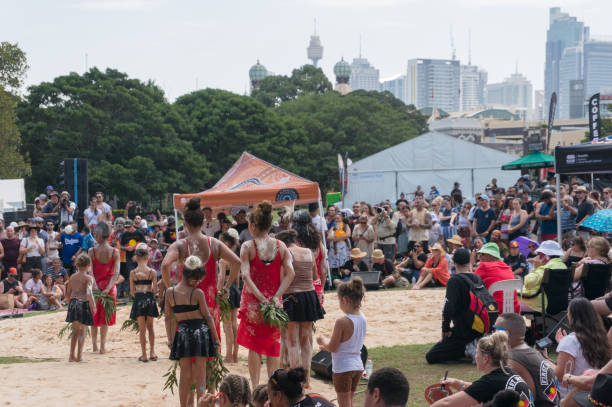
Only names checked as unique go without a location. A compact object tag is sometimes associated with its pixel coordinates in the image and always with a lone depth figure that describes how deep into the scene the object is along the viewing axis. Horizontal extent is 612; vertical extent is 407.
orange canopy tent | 14.55
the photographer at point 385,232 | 15.95
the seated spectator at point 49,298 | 14.60
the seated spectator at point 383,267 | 15.09
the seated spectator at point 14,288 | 14.67
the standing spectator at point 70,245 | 15.52
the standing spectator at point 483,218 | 15.59
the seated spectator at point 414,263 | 15.25
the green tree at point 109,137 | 41.88
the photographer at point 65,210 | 17.05
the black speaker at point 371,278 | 14.81
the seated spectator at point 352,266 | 15.34
